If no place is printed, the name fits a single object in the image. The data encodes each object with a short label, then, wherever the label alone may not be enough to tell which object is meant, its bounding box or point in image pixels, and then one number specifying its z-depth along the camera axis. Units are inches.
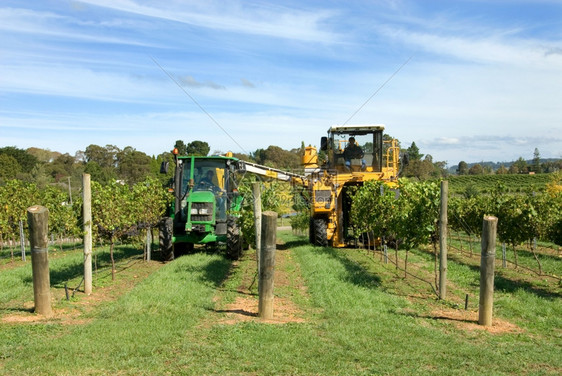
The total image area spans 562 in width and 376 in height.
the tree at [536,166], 2885.8
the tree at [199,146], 2388.0
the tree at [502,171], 2902.1
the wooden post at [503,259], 539.2
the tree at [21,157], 2335.4
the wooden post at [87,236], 370.9
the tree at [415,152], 3174.2
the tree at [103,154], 2679.6
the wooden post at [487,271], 308.3
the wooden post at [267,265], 307.0
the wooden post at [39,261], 303.4
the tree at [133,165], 2321.6
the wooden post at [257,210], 388.8
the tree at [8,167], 2013.0
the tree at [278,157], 2902.8
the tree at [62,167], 2587.6
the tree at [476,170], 3286.9
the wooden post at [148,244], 544.4
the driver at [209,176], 578.6
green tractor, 538.0
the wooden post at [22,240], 652.9
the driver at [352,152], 687.1
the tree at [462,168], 3782.0
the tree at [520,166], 2931.6
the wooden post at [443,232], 364.8
